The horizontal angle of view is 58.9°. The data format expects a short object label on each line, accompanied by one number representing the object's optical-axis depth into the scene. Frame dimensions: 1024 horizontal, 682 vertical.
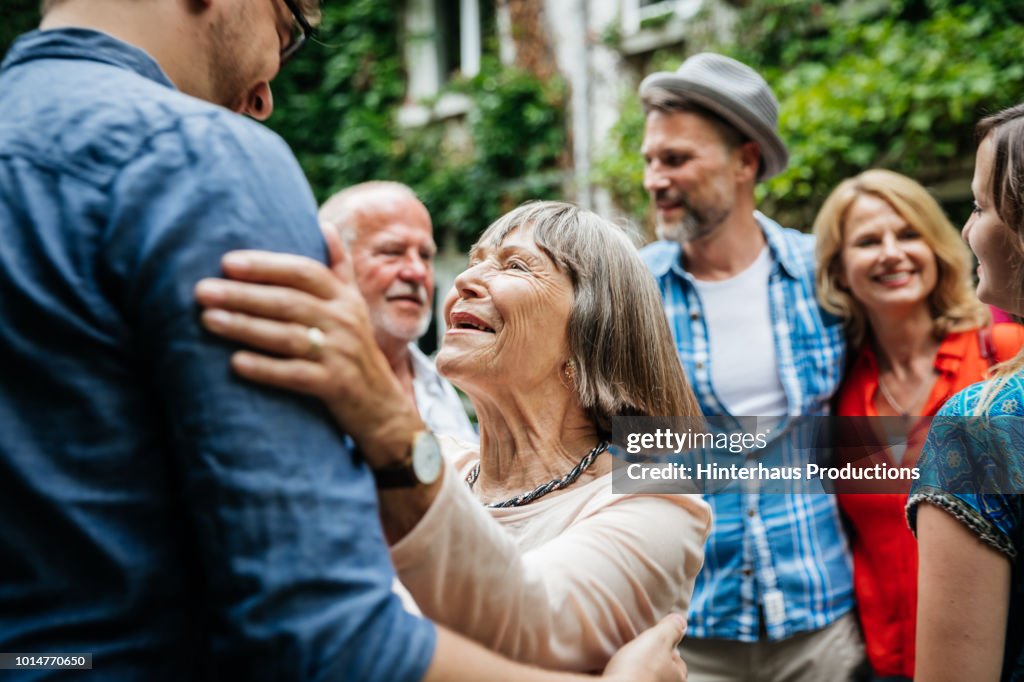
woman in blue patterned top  1.76
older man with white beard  3.88
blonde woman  3.06
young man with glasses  0.96
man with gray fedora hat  3.14
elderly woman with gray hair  1.03
